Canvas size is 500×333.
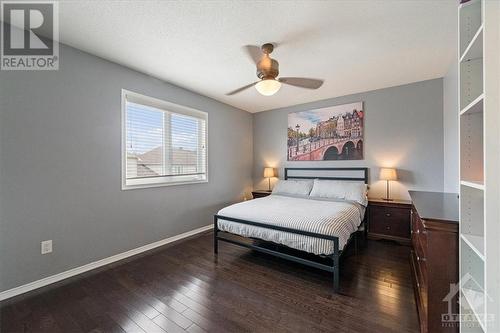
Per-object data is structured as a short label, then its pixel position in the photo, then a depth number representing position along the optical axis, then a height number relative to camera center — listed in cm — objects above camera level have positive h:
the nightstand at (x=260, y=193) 459 -59
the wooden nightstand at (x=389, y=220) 322 -85
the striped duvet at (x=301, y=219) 220 -63
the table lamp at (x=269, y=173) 481 -14
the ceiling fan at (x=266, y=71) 219 +102
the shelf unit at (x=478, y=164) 93 +1
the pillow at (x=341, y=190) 337 -40
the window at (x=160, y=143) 295 +40
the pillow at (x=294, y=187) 398 -40
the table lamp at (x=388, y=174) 344 -12
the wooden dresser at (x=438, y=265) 128 -62
